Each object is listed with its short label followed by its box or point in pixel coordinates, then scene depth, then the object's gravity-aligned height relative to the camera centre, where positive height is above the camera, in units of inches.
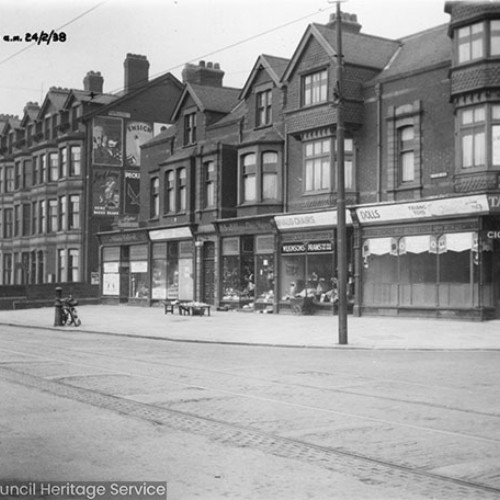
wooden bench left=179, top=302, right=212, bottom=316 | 1275.8 -39.7
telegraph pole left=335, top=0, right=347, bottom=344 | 767.1 +66.5
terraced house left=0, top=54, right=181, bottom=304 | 1939.0 +299.4
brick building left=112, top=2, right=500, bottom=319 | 1012.5 +169.0
